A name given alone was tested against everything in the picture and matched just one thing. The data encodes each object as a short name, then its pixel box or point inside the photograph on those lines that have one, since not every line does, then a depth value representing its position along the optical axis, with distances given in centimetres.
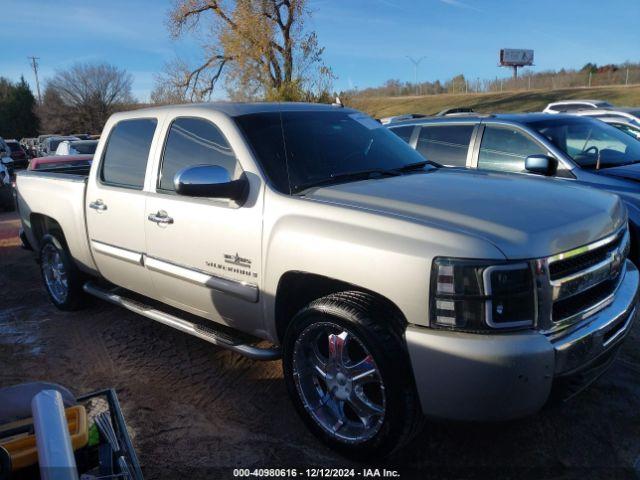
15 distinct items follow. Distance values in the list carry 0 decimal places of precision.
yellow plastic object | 171
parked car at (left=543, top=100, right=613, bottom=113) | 2342
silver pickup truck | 238
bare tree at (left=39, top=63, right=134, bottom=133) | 5519
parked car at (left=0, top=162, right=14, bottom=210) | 1372
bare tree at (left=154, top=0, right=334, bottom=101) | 1869
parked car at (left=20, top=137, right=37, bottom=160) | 3331
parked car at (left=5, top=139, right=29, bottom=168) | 2661
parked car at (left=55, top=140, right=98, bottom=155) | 1692
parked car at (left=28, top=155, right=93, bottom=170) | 1223
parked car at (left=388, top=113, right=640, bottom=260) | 536
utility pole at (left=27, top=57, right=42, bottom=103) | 7271
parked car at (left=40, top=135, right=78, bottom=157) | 2212
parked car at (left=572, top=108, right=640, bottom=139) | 1378
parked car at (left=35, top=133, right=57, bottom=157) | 2523
